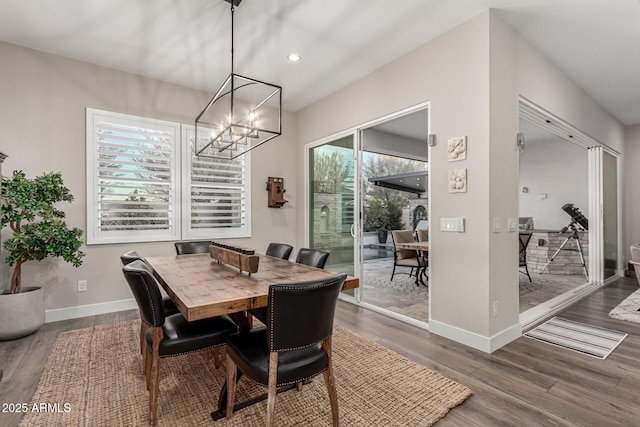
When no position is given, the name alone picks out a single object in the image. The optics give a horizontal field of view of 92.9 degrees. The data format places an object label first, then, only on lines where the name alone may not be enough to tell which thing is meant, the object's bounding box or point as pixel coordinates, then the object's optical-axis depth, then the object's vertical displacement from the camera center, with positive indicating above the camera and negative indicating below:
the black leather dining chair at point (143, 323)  2.14 -0.75
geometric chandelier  4.39 +1.65
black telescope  5.92 +0.01
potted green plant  2.81 -0.21
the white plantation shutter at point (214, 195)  4.26 +0.33
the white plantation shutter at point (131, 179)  3.65 +0.49
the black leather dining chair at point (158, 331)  1.70 -0.71
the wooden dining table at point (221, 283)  1.55 -0.43
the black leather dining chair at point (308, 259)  2.58 -0.39
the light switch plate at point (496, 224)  2.67 -0.07
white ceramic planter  2.81 -0.92
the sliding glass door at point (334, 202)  4.22 +0.23
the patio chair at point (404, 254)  5.06 -0.65
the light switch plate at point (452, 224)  2.81 -0.07
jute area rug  1.77 -1.17
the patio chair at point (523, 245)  5.01 -0.48
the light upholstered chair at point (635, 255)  3.32 -0.43
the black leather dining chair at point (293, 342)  1.43 -0.63
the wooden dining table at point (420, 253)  4.44 -0.60
